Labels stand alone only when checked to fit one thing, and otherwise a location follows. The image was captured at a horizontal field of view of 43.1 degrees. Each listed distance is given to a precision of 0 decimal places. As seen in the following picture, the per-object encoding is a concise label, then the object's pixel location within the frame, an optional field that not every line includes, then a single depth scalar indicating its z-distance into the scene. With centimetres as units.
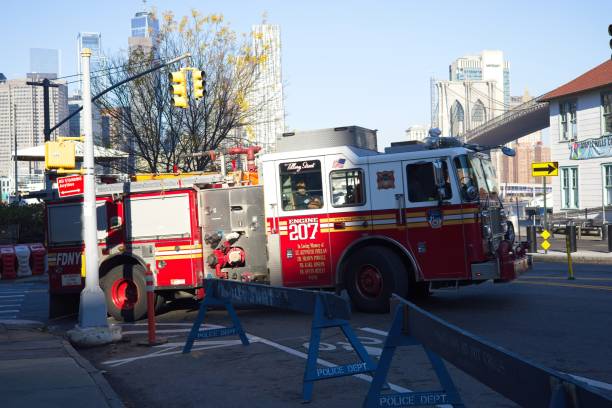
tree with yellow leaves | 3372
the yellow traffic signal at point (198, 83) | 2120
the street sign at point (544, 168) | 2406
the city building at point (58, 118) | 16468
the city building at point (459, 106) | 16925
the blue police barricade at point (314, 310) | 789
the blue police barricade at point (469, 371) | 373
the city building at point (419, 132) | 10253
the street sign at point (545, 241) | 2444
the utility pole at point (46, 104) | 2734
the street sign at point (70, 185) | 1305
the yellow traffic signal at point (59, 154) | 1298
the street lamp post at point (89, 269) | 1234
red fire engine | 1313
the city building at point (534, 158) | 17750
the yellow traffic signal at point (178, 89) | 2042
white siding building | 3828
